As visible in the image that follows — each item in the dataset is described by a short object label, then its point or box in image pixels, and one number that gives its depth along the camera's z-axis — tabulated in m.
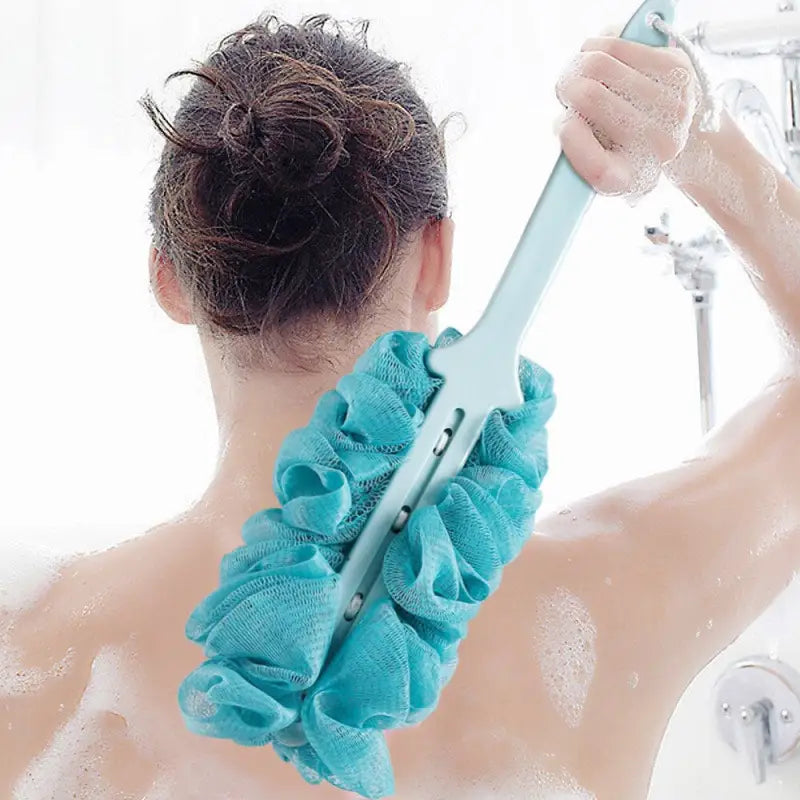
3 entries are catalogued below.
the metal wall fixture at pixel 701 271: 1.55
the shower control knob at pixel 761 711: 1.64
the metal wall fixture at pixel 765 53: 1.42
